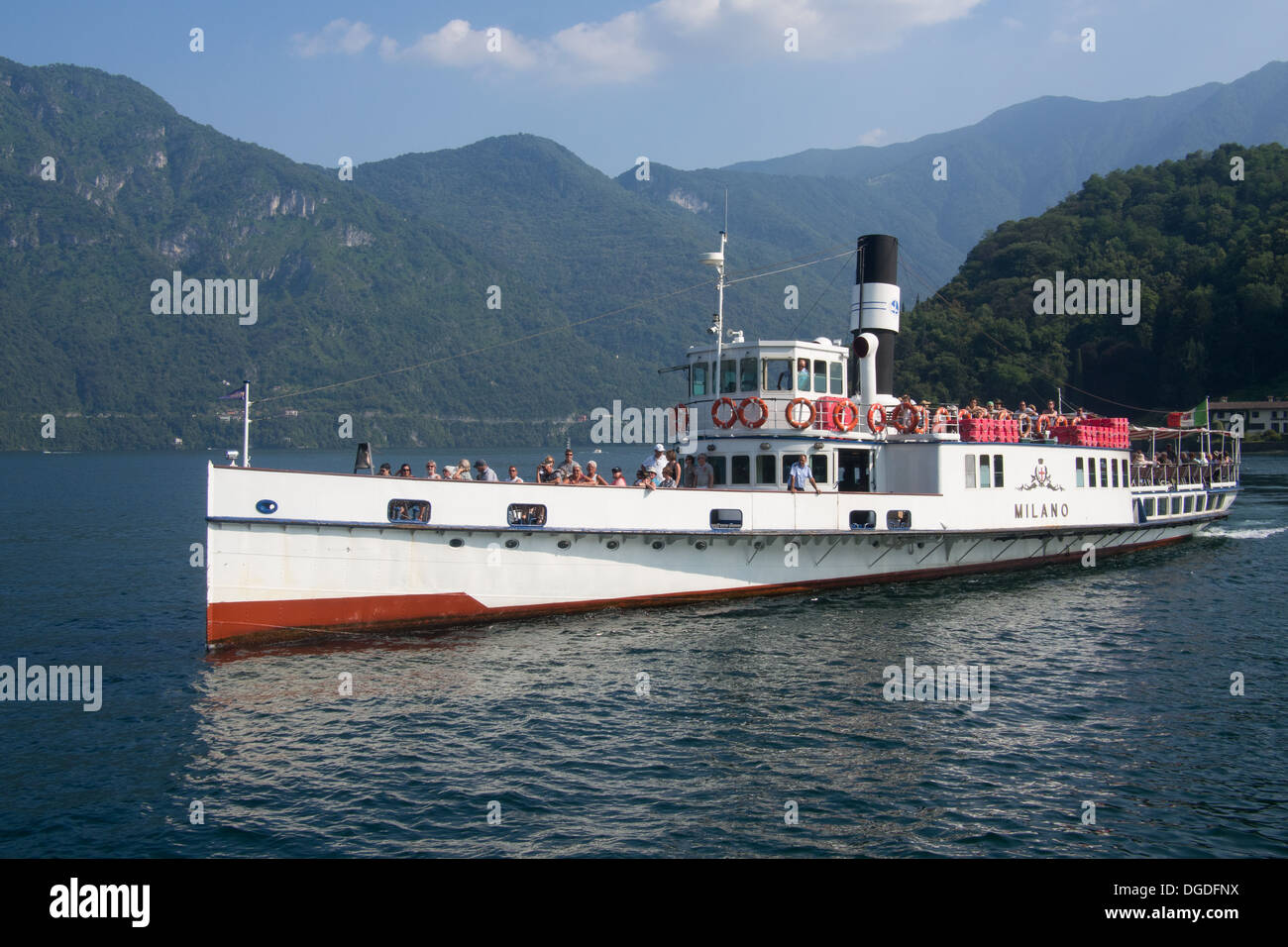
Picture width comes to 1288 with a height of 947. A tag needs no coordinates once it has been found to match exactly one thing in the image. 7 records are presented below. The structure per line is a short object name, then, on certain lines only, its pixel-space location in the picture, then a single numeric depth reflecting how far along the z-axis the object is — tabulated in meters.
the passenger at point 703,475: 24.17
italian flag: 35.84
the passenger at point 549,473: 21.43
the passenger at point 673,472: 22.47
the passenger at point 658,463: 21.86
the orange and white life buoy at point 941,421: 25.75
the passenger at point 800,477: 23.14
